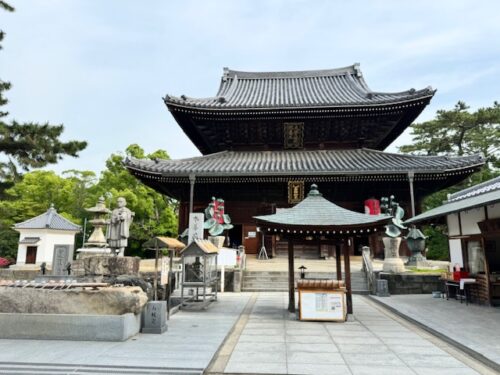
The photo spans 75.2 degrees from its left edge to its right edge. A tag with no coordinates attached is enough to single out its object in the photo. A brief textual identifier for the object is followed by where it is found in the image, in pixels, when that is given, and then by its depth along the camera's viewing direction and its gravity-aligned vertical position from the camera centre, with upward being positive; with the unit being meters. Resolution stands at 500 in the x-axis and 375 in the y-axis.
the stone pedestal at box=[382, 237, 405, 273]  13.45 -0.32
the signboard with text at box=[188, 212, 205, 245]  14.05 +1.06
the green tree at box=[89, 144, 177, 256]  30.36 +4.28
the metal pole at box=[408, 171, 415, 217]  16.55 +3.61
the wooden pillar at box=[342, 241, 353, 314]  9.03 -0.79
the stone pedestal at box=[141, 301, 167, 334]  7.05 -1.51
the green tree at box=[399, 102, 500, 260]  28.07 +10.57
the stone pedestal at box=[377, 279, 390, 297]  12.64 -1.52
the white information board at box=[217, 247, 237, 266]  14.29 -0.40
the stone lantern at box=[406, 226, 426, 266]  15.30 +0.22
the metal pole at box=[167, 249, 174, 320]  8.83 -0.69
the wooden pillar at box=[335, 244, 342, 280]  10.52 -0.42
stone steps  14.12 -1.41
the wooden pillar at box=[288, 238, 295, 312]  9.63 -1.20
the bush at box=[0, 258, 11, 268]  23.17 -1.19
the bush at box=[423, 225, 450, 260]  26.56 +0.48
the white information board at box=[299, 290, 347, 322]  8.66 -1.49
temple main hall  17.56 +5.03
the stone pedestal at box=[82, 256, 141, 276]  11.33 -0.65
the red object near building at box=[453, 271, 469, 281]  11.44 -0.87
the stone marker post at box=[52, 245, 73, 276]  13.43 -0.46
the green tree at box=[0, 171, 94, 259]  29.20 +4.51
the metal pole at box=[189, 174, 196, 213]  17.46 +3.44
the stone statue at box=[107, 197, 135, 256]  11.99 +0.66
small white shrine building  23.62 +0.47
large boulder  6.54 -1.08
